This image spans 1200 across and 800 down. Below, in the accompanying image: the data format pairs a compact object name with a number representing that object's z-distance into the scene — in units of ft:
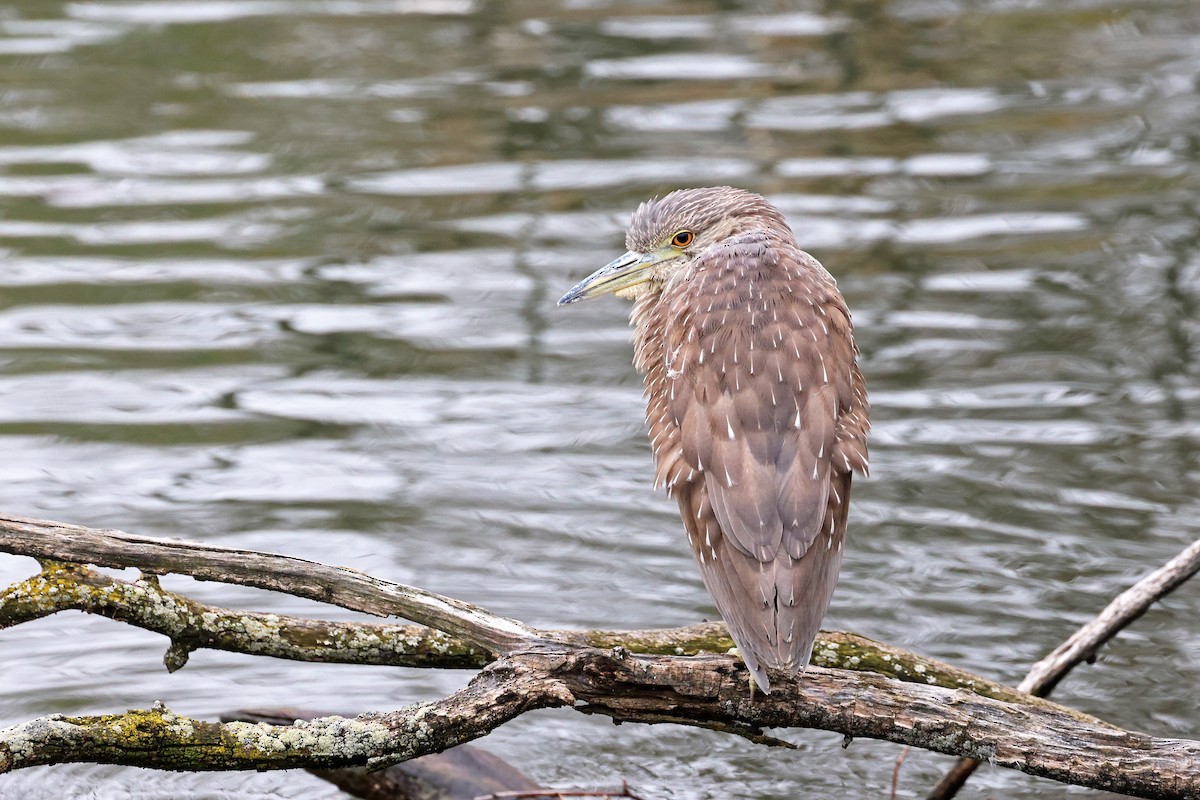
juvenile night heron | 24.00
